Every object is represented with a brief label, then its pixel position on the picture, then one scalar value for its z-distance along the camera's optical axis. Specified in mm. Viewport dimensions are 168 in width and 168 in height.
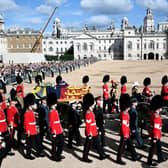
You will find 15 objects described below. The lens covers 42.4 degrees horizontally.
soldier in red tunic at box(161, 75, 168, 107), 8680
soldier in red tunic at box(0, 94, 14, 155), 5818
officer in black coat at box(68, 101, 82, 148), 6707
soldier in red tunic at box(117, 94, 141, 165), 5590
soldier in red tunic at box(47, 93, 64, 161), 5703
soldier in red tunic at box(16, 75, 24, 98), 9025
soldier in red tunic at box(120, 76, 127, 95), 9398
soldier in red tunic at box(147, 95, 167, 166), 5340
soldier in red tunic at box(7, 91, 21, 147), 6371
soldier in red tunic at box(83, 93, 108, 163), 5637
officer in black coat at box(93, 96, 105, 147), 6332
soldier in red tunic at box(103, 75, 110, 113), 9626
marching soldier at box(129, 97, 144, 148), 6320
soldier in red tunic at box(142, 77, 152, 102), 8712
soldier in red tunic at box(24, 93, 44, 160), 5832
